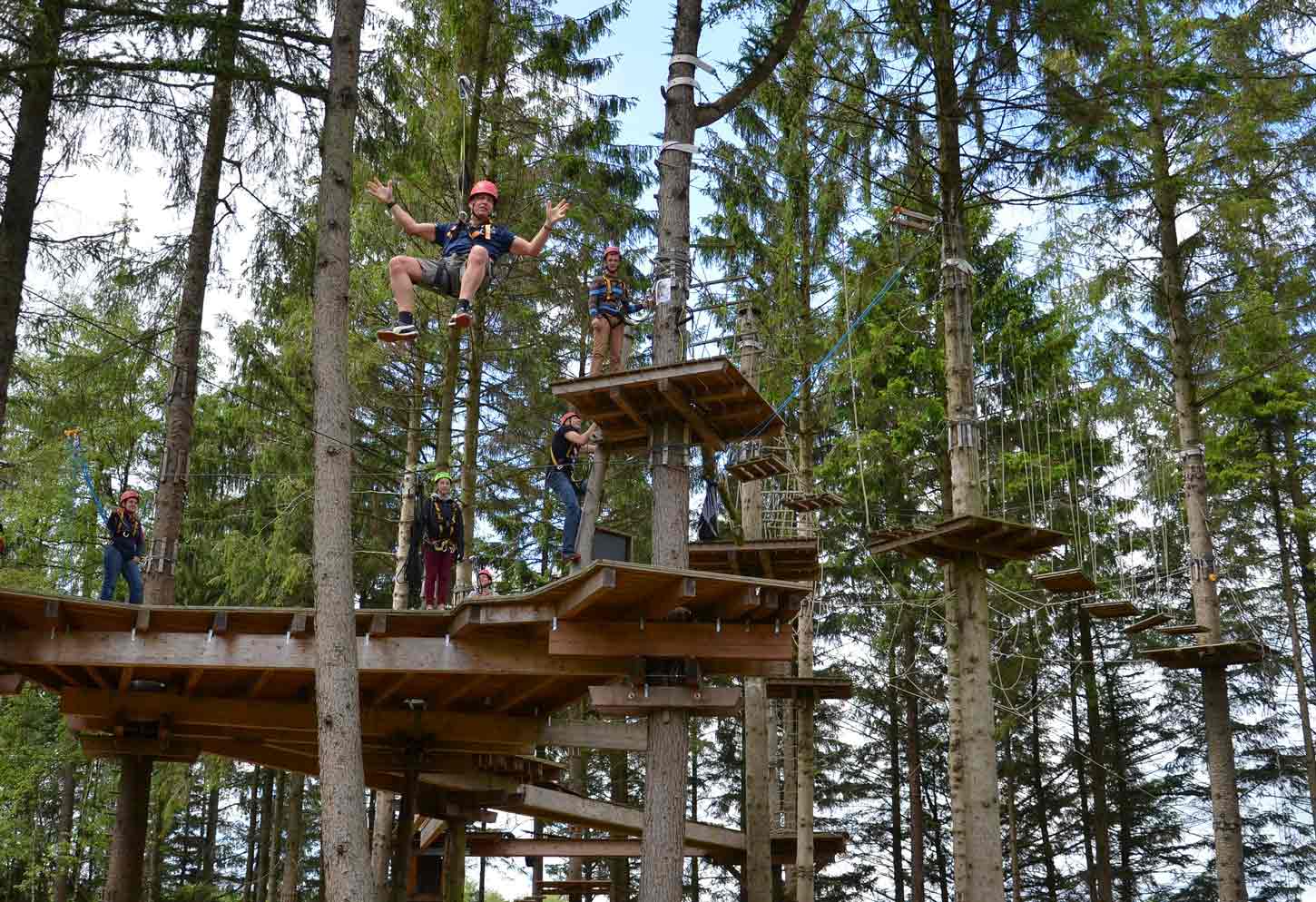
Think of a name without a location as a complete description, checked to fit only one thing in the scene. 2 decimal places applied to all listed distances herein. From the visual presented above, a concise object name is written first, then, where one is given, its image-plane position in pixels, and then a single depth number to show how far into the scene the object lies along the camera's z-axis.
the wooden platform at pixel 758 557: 12.38
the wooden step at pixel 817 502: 12.42
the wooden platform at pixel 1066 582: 11.41
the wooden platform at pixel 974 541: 9.93
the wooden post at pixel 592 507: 9.25
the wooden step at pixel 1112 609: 12.57
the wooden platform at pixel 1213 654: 13.44
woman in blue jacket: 10.90
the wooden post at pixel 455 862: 13.02
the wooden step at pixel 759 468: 11.56
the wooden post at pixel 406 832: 11.16
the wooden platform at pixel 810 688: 13.30
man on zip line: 9.80
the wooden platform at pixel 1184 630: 13.39
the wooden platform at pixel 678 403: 8.68
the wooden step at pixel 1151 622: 12.97
